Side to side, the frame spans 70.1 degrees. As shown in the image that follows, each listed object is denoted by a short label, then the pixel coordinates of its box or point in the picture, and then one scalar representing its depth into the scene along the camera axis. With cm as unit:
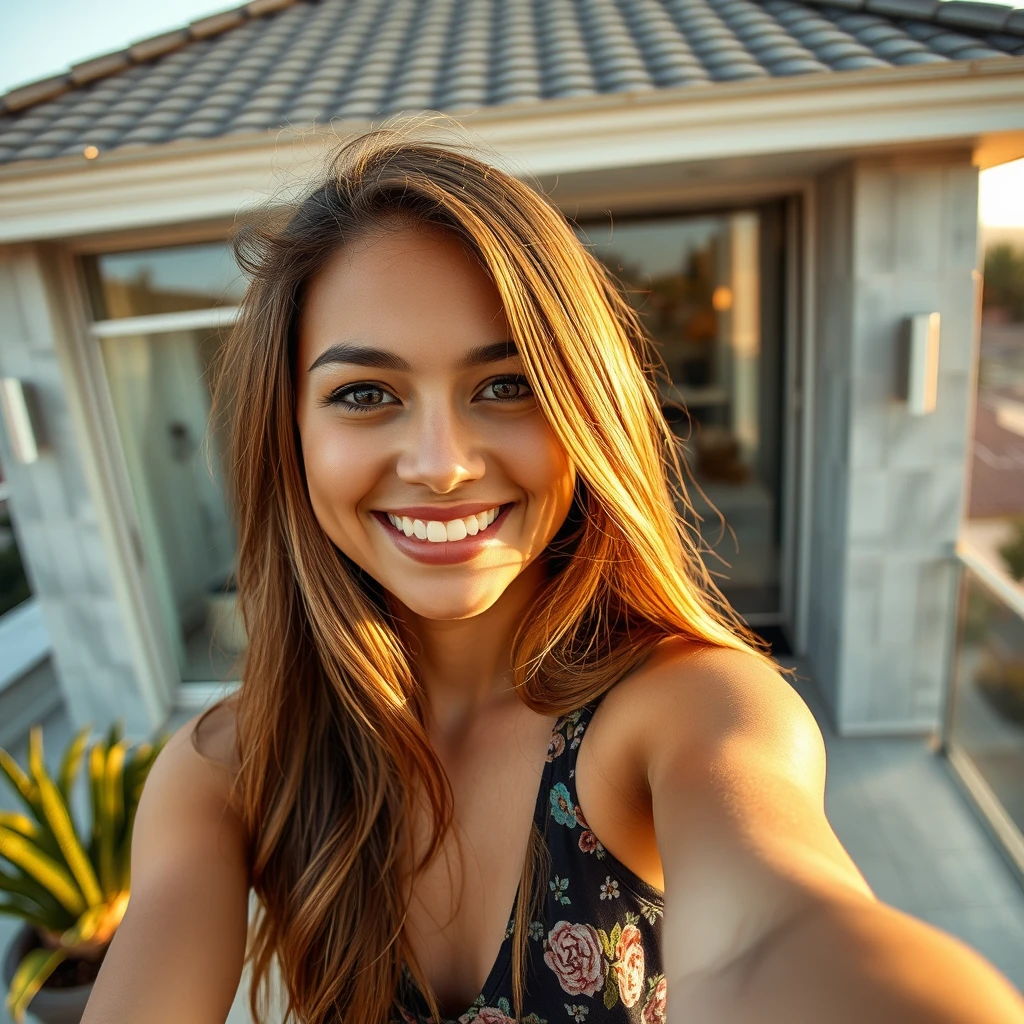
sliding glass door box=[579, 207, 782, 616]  416
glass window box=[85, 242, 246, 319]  398
